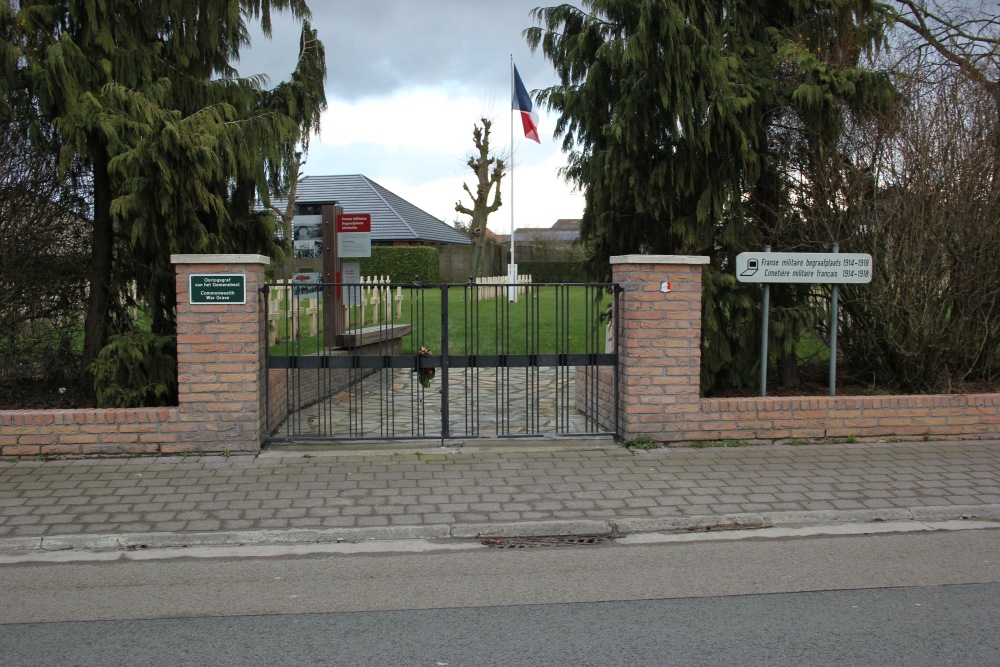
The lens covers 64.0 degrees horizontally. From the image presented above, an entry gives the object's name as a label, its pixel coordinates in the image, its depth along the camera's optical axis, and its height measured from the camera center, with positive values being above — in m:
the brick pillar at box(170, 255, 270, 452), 7.41 -0.59
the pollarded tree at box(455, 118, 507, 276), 42.88 +6.64
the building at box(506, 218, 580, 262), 43.78 +2.86
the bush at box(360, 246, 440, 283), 34.31 +1.68
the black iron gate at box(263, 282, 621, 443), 7.90 -1.18
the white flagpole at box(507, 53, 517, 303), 27.12 +0.95
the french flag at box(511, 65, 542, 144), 21.59 +5.33
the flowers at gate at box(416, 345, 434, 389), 8.12 -0.75
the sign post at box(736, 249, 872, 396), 8.13 +0.32
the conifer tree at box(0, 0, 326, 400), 7.32 +1.74
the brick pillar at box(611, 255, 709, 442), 7.85 -0.43
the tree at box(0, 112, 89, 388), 7.97 +0.41
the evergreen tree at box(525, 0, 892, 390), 7.74 +1.89
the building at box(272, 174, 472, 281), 36.19 +4.19
